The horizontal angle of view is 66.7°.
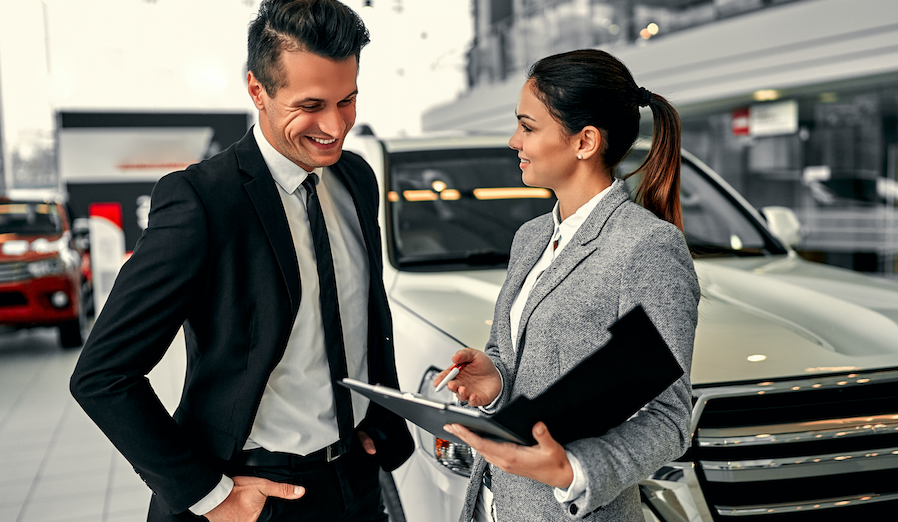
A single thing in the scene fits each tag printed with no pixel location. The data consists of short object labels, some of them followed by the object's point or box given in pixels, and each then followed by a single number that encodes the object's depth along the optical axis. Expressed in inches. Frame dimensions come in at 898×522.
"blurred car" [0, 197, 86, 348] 239.0
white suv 58.4
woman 38.8
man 41.7
